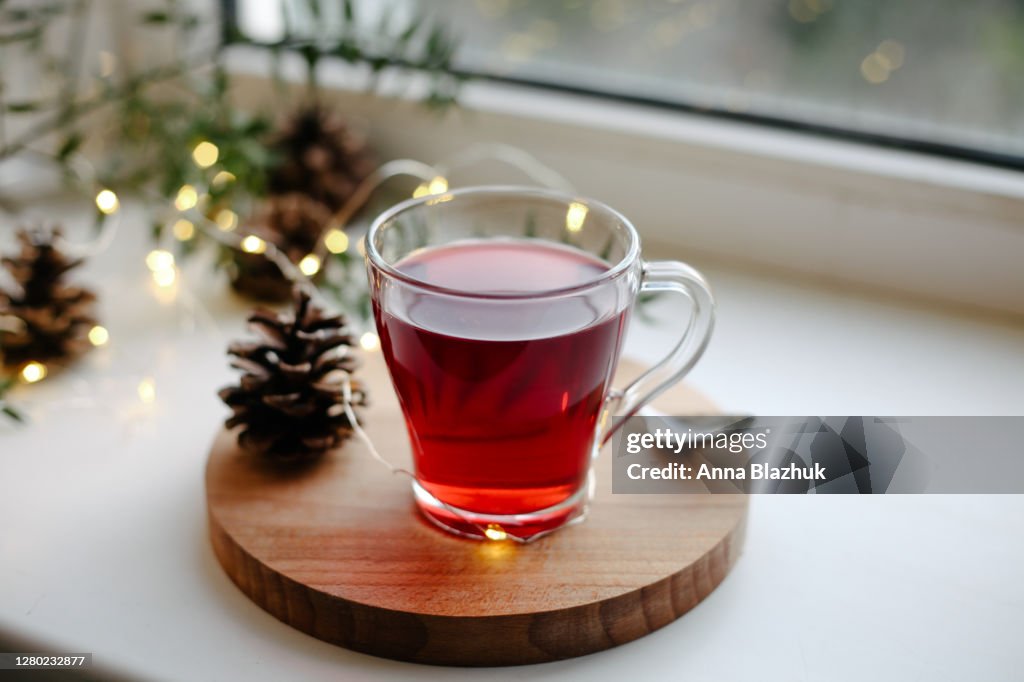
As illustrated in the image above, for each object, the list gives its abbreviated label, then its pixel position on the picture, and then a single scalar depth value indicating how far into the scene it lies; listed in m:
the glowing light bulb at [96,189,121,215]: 0.85
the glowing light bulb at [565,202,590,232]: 0.63
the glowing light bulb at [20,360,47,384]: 0.77
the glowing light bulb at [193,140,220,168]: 1.00
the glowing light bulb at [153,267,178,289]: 0.93
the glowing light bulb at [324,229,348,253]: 0.91
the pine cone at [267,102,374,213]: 1.02
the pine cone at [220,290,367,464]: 0.63
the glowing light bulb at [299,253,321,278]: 0.89
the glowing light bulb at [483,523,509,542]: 0.58
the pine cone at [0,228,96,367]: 0.78
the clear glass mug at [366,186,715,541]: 0.54
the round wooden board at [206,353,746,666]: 0.52
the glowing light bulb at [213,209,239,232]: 0.98
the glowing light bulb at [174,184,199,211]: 0.94
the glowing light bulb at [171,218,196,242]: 0.96
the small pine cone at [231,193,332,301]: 0.89
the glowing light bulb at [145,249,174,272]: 0.94
